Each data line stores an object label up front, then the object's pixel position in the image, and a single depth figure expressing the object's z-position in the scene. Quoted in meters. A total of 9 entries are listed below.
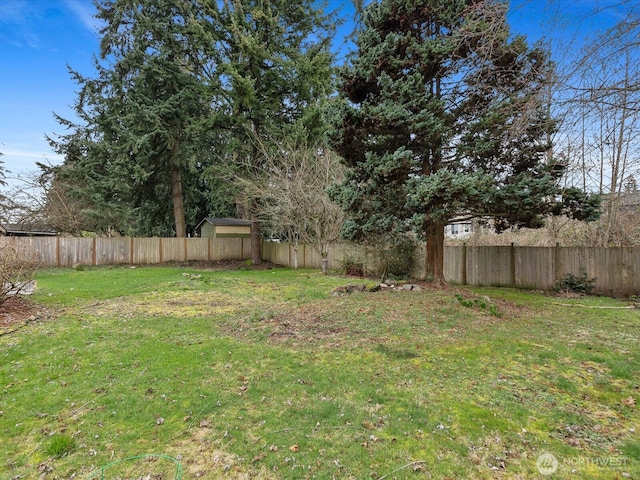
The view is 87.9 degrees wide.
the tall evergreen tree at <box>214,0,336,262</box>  14.51
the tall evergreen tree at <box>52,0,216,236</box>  15.73
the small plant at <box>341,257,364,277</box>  12.17
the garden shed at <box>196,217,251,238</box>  19.17
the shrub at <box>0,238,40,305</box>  5.98
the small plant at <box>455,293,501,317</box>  5.98
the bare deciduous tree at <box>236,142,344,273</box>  12.57
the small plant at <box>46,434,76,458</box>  2.36
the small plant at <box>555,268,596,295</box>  8.52
